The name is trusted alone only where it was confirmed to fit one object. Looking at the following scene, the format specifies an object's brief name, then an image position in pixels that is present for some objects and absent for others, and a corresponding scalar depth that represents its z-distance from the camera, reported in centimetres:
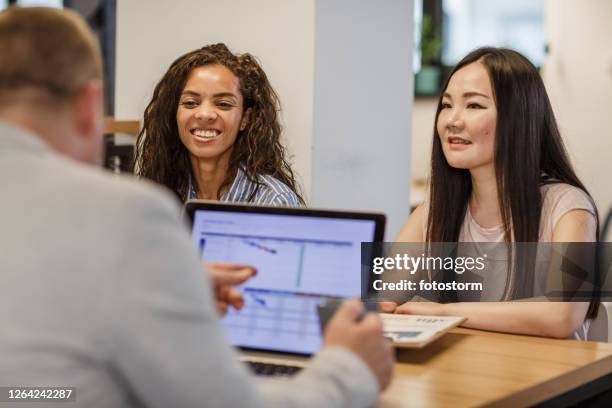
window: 685
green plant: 668
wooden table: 151
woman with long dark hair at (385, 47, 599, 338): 238
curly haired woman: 272
